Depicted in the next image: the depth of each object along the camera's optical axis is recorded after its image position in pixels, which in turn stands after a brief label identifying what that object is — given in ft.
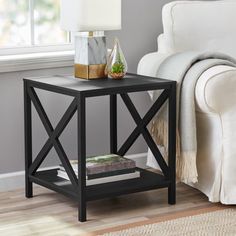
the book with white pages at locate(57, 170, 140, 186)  13.44
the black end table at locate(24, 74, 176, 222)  12.71
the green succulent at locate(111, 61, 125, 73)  13.61
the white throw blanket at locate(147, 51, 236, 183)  13.50
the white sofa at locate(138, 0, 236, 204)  13.16
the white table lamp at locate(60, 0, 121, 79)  13.26
